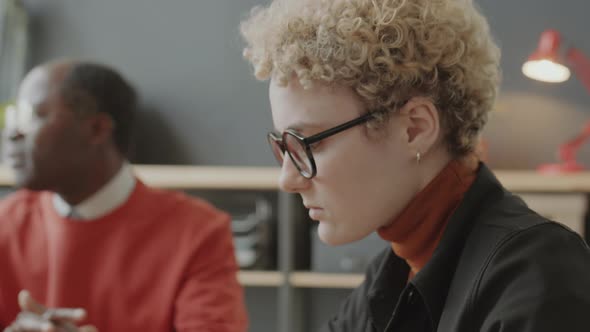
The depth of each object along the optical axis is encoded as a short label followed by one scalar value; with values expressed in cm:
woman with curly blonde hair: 100
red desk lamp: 277
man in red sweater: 175
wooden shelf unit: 272
